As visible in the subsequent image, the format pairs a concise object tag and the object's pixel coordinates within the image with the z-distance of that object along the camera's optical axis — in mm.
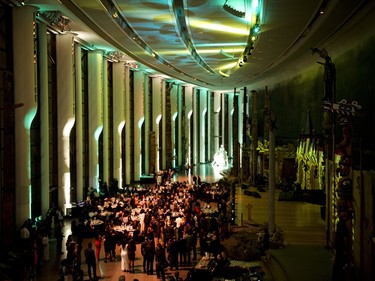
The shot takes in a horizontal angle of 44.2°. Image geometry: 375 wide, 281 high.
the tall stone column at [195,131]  44188
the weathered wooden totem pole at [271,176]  13820
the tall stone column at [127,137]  28312
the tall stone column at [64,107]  18375
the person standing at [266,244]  12398
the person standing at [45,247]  12438
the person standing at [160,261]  10790
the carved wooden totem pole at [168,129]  35862
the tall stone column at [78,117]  20641
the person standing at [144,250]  11655
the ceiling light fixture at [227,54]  23475
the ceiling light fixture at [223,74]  32616
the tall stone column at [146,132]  32969
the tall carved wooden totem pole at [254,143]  28288
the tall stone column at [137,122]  30469
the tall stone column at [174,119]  39281
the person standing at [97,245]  12750
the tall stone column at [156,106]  34438
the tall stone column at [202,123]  46031
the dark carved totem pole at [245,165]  28459
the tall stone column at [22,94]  14117
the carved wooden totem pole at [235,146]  30438
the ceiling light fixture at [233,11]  14305
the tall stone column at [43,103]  16766
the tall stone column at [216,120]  48494
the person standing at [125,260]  11812
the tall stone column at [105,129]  24570
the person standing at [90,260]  10922
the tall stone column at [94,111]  22656
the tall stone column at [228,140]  49806
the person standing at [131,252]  11828
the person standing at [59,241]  13250
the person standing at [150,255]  11477
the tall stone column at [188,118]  42281
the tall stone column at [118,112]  26375
